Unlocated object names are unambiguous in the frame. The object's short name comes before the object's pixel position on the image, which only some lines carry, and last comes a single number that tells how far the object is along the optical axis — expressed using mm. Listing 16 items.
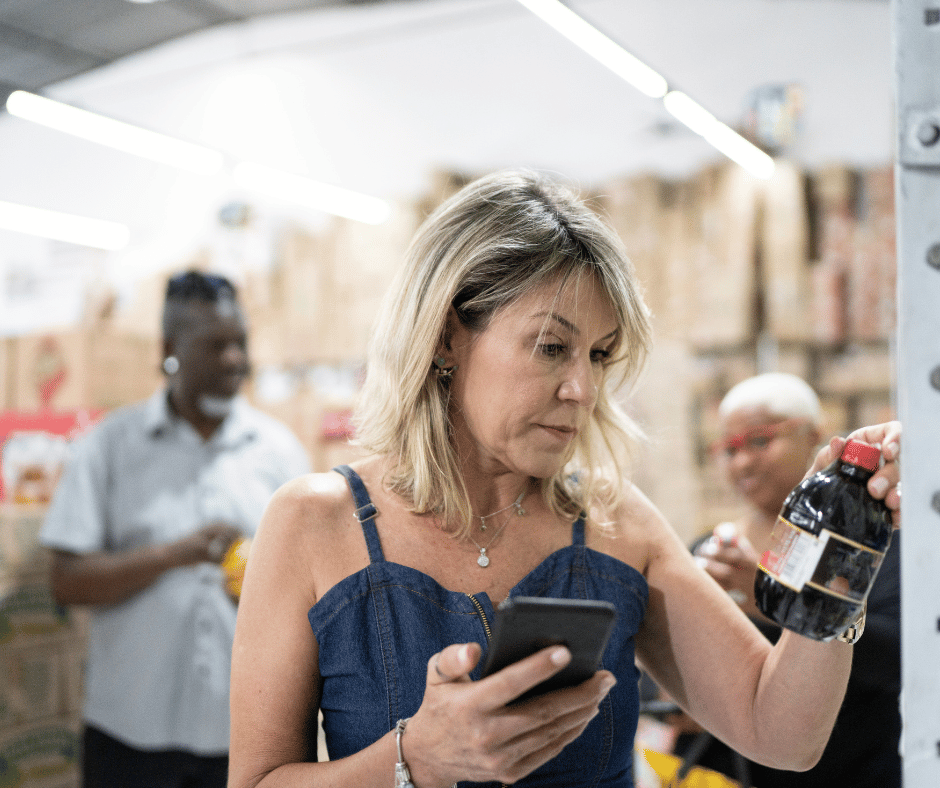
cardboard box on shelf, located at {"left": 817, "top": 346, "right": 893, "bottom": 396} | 4770
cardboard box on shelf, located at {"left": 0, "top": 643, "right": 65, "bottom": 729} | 3234
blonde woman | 1242
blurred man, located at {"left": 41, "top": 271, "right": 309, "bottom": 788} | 2752
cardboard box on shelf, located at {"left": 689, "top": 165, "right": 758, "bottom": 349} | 4906
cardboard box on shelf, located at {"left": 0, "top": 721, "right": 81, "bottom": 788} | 3266
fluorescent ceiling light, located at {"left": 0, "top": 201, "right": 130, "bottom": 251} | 4340
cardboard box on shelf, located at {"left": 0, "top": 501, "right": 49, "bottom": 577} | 3264
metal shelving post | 650
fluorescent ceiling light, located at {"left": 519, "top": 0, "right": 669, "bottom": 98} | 3551
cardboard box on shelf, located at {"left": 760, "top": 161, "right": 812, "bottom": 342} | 4820
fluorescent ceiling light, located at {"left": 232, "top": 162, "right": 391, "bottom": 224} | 5535
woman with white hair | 2094
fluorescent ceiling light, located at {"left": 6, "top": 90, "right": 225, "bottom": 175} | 4008
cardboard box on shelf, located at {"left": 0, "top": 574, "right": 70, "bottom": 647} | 3203
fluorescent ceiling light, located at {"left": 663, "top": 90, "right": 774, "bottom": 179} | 4746
